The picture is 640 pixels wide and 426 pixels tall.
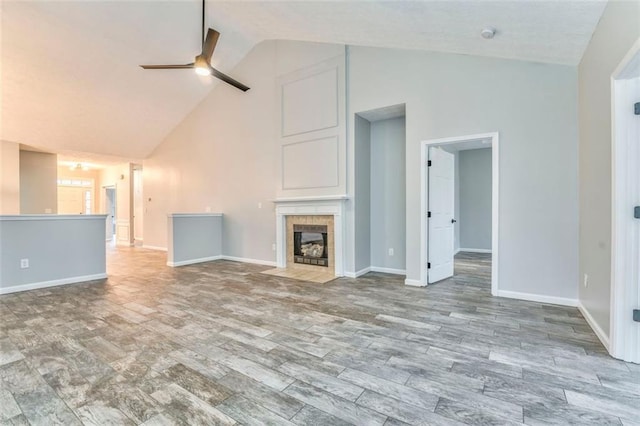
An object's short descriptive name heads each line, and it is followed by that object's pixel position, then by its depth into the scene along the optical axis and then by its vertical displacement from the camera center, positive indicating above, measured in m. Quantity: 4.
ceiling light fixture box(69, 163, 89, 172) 9.33 +1.48
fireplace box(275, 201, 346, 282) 4.93 -0.29
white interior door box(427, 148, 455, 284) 4.30 -0.08
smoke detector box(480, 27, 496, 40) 2.82 +1.77
